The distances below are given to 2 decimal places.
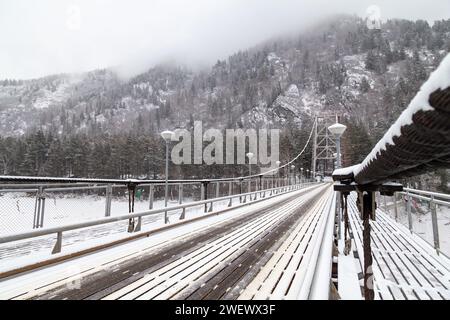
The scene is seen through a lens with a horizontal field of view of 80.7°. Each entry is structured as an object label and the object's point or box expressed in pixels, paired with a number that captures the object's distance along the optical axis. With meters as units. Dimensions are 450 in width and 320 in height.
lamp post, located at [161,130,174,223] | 8.99
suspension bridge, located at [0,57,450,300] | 1.82
